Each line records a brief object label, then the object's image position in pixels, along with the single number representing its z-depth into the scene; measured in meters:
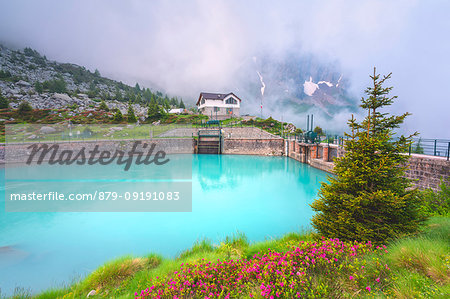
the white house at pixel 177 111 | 60.88
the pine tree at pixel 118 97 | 79.42
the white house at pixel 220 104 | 51.80
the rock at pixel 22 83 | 73.36
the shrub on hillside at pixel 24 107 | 42.07
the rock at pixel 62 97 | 61.22
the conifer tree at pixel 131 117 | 44.28
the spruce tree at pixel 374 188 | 4.06
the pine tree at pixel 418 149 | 12.11
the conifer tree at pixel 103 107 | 52.62
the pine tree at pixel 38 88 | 66.25
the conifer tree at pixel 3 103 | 44.91
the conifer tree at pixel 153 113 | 50.67
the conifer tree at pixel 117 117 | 42.69
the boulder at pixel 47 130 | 29.01
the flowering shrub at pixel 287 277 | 2.50
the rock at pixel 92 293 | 3.77
